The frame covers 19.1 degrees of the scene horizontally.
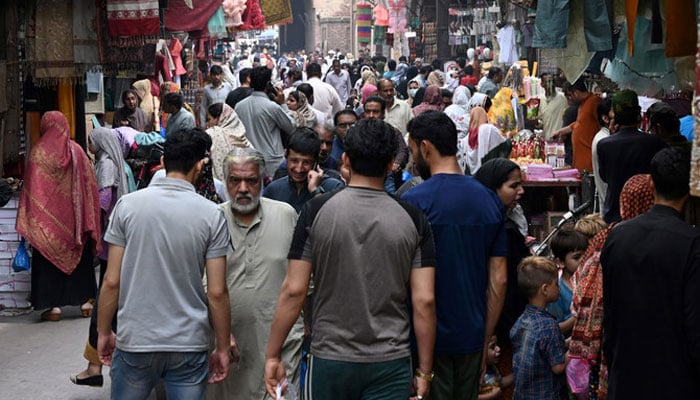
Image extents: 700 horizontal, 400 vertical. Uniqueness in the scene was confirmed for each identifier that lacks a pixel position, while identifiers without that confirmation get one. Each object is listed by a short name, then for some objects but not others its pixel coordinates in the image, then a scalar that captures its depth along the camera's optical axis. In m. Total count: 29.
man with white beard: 9.66
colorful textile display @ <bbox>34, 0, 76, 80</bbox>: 17.24
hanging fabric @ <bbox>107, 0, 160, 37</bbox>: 17.64
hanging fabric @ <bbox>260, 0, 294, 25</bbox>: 38.10
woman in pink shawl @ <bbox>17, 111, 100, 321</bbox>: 16.20
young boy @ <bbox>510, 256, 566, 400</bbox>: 10.17
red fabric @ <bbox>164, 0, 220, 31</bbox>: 23.84
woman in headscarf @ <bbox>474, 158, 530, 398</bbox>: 10.57
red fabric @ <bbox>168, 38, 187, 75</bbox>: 30.30
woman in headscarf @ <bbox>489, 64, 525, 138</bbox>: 25.34
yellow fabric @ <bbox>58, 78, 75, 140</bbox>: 19.34
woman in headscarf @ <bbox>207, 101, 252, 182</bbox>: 17.61
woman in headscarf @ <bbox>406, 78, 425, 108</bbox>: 35.19
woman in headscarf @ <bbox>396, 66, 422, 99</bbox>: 42.24
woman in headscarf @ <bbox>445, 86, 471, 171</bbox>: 21.36
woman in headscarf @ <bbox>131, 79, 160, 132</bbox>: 25.70
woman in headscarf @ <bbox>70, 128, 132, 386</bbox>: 17.30
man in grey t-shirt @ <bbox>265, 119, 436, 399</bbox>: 7.64
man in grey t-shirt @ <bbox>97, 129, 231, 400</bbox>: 8.70
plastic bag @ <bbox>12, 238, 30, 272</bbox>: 16.79
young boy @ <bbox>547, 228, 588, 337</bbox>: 11.39
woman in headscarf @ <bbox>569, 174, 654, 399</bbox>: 9.22
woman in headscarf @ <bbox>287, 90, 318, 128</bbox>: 21.41
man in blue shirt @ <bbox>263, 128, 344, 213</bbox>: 11.17
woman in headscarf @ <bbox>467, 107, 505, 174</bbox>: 20.51
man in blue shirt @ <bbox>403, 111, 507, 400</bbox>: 8.25
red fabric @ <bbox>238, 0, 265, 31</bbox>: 33.41
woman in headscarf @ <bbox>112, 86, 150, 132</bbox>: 22.16
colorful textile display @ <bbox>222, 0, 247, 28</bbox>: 31.72
